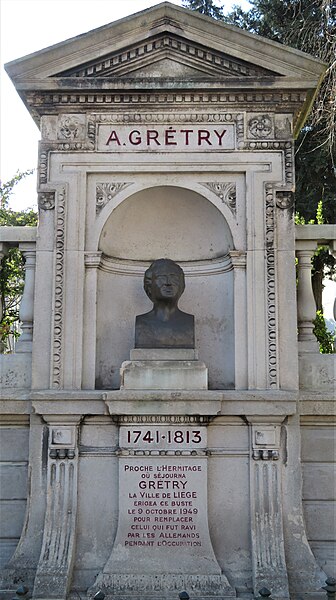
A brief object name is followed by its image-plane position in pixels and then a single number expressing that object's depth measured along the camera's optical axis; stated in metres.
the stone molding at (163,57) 7.84
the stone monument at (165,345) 6.95
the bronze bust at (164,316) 7.57
